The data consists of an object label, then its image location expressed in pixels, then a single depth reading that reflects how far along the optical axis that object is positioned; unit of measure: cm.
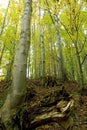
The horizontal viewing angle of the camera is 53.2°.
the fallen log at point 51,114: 142
